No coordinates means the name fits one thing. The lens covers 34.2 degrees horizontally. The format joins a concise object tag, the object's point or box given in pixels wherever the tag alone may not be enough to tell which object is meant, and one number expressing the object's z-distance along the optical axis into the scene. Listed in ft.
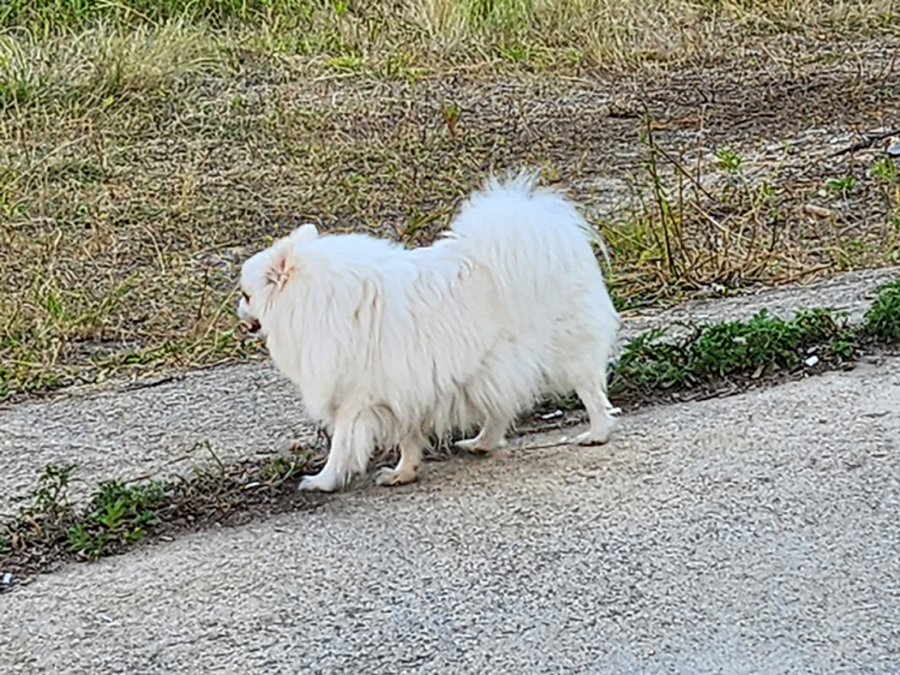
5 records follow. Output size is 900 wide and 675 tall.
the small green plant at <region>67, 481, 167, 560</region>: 13.91
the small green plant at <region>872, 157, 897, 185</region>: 27.14
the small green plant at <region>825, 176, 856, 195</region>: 27.30
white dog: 14.61
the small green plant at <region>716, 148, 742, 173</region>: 28.02
